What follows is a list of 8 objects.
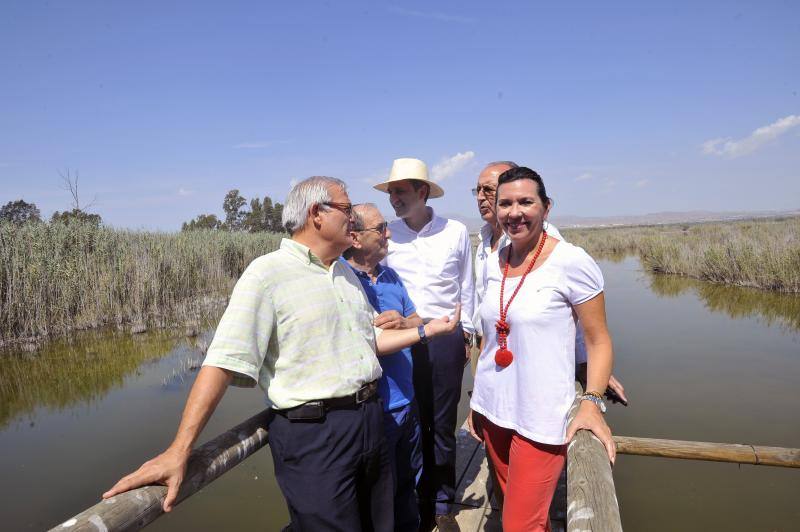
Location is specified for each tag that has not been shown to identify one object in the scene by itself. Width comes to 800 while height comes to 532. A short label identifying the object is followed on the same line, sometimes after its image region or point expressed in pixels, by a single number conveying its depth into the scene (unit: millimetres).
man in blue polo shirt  2377
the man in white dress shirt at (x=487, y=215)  2838
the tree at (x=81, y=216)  12225
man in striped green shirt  1604
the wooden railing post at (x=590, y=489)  1230
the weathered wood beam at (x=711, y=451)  2623
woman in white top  1843
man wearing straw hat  2896
